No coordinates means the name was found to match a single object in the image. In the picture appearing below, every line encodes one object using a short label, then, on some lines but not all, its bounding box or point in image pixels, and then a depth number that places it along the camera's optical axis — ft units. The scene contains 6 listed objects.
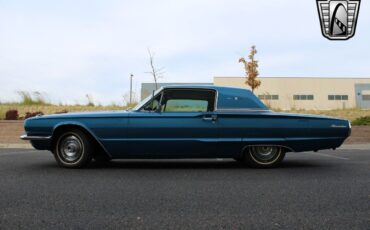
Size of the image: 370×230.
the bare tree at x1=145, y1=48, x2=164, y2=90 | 88.75
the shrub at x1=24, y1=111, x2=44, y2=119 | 63.67
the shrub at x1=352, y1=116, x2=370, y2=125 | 58.08
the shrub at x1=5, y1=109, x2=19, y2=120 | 64.23
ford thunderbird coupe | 24.57
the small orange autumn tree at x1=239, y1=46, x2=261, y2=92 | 114.32
